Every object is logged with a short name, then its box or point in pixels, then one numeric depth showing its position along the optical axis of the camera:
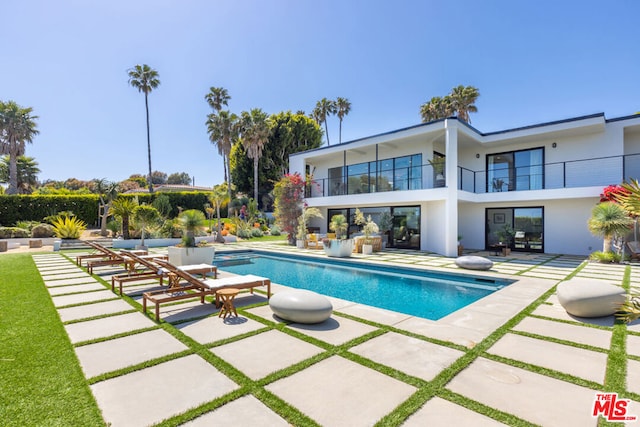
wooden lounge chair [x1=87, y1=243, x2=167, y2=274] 8.68
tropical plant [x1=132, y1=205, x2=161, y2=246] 14.62
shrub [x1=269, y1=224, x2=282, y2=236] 24.42
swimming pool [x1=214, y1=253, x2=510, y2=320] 6.82
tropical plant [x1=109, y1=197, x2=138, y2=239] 16.06
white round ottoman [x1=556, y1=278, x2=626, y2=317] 4.88
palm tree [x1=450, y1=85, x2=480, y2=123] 26.56
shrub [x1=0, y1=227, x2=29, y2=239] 18.22
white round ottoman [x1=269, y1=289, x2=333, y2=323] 4.64
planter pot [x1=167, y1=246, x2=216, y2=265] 10.17
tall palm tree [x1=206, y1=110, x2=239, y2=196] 32.66
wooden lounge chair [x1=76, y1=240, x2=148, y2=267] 9.68
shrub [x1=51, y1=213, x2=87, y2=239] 16.78
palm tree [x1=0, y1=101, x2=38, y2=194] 29.14
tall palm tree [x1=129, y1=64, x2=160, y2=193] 34.06
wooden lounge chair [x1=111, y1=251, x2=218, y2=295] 6.79
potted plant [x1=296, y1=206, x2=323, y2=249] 16.66
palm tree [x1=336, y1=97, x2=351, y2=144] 42.62
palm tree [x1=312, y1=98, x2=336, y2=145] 42.56
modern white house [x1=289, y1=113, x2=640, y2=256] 13.14
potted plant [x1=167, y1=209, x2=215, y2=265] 10.18
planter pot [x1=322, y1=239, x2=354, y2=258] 13.09
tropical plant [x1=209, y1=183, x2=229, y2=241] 22.52
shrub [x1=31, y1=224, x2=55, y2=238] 18.29
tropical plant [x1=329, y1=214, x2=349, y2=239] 15.93
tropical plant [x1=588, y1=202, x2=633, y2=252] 10.55
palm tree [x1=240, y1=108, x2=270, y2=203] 29.31
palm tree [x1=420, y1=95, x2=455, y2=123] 27.81
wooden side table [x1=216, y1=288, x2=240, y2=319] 5.04
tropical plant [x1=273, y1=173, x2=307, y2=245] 17.75
